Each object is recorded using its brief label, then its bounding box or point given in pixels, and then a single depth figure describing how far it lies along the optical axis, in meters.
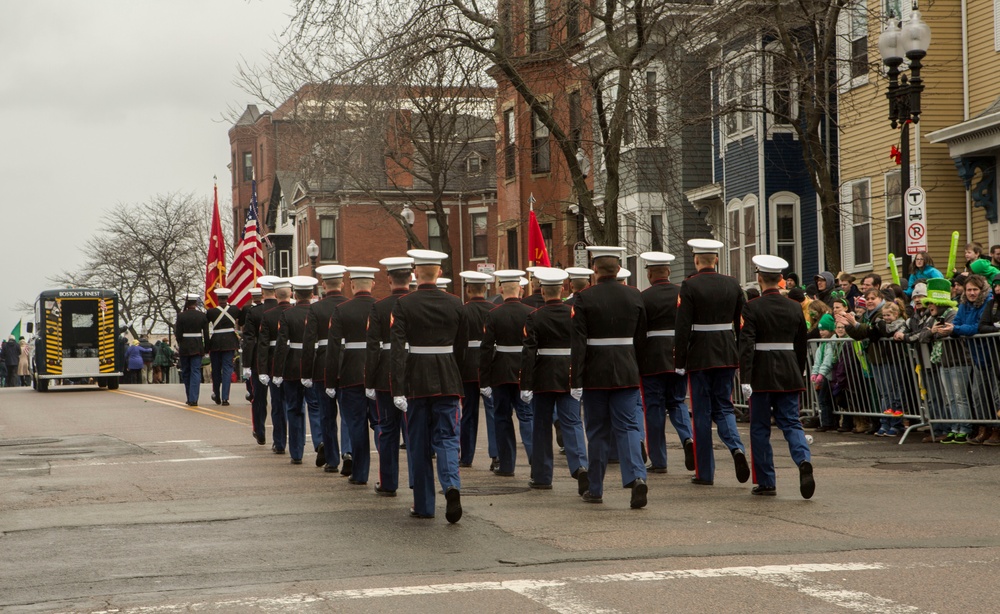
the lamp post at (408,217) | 37.22
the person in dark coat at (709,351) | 12.82
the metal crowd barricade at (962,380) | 15.85
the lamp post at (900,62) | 18.72
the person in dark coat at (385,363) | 11.82
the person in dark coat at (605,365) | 11.70
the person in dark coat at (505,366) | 14.23
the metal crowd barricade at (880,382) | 17.25
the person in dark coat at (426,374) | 10.99
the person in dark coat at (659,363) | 13.59
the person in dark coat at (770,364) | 12.05
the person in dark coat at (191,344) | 27.11
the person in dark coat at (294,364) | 15.90
